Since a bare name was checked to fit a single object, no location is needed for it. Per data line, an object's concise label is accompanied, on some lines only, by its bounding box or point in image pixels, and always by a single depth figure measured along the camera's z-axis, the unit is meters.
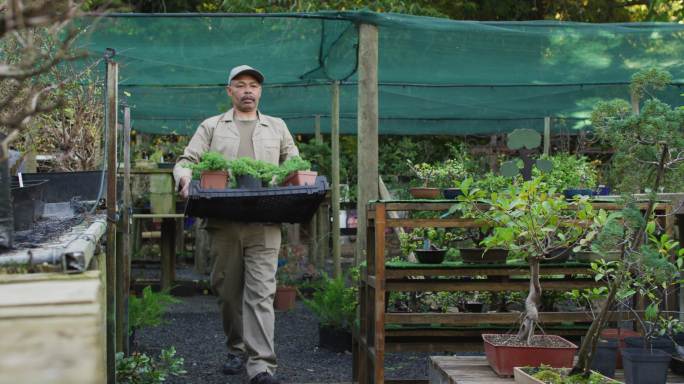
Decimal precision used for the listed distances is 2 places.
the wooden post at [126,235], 4.67
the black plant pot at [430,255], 4.70
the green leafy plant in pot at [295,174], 4.52
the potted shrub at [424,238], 5.39
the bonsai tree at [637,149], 3.23
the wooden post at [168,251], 8.59
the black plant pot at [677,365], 3.88
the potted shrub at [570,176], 5.07
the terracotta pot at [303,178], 4.51
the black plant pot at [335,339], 6.23
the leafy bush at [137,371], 4.02
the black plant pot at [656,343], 3.74
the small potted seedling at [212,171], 4.51
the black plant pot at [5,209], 2.21
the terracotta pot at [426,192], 5.01
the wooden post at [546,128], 9.28
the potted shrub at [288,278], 8.27
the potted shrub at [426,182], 5.03
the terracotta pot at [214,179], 4.50
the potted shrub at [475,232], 4.00
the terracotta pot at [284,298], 8.24
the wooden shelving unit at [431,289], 4.38
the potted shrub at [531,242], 3.60
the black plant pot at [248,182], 4.53
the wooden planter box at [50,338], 1.77
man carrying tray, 4.86
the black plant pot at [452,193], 4.82
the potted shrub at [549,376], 3.32
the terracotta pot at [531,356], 3.70
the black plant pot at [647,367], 3.36
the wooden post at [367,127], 5.62
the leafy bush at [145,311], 5.44
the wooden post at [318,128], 10.74
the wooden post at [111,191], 3.46
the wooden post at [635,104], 7.72
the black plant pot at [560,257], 4.67
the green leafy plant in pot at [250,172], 4.53
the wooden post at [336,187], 7.96
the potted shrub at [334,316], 6.12
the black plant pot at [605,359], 3.89
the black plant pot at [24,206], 2.80
